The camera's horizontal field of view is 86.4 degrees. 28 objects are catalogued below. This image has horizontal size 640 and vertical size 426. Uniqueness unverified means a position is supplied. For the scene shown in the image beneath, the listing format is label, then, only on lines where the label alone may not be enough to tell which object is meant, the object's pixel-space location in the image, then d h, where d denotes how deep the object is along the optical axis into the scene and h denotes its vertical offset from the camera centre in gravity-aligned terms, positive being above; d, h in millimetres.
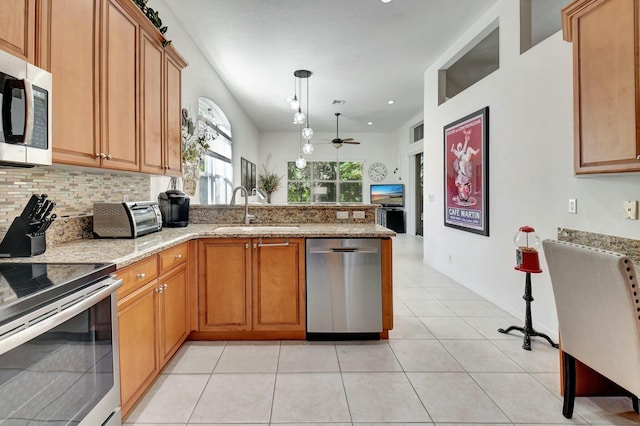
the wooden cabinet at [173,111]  2830 +877
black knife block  1646 -136
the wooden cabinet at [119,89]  1997 +773
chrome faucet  3287 -41
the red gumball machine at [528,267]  2586 -431
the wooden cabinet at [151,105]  2418 +803
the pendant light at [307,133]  5512 +1280
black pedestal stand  2611 -913
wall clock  10461 +1207
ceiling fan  7724 +1585
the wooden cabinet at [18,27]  1340 +765
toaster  2279 -51
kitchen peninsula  2229 -519
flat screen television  9977 +512
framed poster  3773 +463
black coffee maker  3061 +47
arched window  4809 +919
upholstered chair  1371 -456
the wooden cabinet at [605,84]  1729 +699
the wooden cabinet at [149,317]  1720 -620
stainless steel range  1018 -468
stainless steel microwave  1293 +400
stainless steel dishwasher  2684 -592
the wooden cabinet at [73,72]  1587 +704
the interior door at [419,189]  9102 +594
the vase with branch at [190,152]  3547 +631
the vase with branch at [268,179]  9377 +934
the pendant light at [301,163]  7649 +1107
